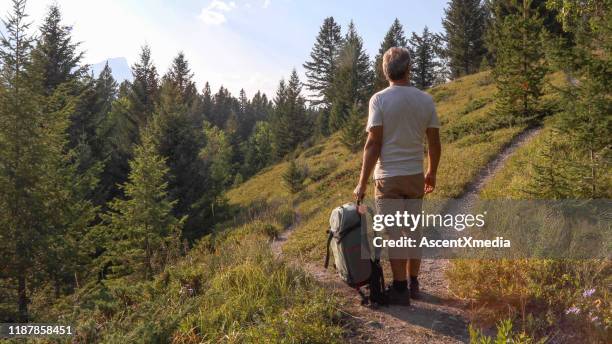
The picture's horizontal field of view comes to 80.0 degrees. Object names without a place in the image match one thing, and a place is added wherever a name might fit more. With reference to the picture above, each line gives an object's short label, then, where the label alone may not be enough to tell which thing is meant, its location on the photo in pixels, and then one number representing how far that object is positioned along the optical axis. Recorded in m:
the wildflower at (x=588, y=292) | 3.42
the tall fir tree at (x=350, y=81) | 42.94
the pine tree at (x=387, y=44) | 40.93
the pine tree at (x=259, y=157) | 48.31
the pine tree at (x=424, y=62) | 48.28
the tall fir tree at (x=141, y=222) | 10.12
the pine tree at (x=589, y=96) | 5.62
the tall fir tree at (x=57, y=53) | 19.44
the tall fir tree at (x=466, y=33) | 40.91
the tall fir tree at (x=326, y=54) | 54.00
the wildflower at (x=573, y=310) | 3.33
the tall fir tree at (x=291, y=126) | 44.88
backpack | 3.89
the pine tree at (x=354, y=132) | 28.06
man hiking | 3.56
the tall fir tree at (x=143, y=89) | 26.70
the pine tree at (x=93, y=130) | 17.33
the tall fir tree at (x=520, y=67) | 14.19
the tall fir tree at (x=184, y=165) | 16.84
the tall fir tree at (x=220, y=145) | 45.99
